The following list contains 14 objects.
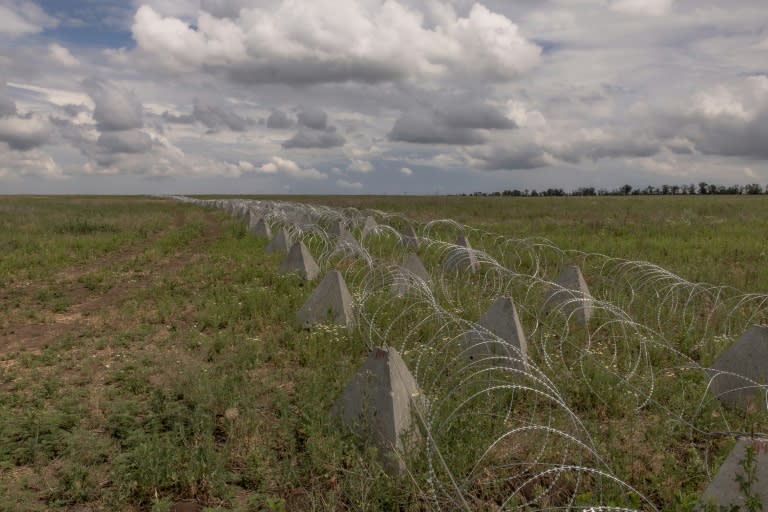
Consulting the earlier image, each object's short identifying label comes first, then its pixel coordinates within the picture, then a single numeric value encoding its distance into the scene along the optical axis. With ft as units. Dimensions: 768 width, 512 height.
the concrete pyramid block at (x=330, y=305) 26.32
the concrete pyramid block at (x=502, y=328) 20.35
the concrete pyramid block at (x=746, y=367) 17.54
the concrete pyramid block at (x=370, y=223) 53.36
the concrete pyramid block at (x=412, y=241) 49.06
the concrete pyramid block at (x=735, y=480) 9.93
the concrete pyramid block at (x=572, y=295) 28.04
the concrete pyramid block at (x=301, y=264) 37.60
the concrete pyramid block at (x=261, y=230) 63.33
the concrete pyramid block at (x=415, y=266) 33.01
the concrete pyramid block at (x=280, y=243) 50.72
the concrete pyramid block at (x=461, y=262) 40.81
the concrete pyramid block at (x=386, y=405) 13.56
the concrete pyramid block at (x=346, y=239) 36.05
